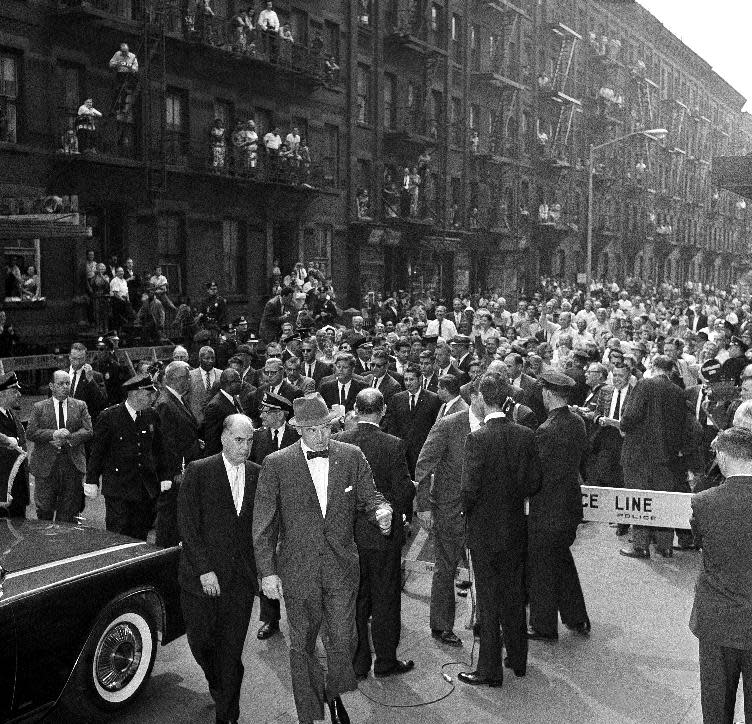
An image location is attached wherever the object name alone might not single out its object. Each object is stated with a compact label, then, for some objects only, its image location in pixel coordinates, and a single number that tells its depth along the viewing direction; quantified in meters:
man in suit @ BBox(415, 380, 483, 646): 7.15
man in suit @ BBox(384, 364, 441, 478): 9.91
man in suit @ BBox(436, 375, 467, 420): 8.23
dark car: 5.24
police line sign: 7.28
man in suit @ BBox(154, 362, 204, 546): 8.52
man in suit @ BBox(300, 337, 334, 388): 13.05
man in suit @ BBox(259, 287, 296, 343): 19.36
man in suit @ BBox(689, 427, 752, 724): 4.74
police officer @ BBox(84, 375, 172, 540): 8.08
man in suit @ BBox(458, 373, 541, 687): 6.43
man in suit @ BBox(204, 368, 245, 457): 8.57
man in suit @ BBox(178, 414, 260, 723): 5.59
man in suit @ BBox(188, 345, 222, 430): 11.03
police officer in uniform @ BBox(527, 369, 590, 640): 7.20
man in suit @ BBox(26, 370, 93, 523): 8.88
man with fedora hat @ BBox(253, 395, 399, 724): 5.45
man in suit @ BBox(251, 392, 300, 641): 8.33
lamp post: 36.62
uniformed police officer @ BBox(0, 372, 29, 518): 7.94
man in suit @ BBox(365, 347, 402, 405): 11.26
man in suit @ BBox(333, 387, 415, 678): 6.50
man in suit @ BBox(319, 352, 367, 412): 11.01
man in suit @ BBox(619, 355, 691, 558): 9.48
